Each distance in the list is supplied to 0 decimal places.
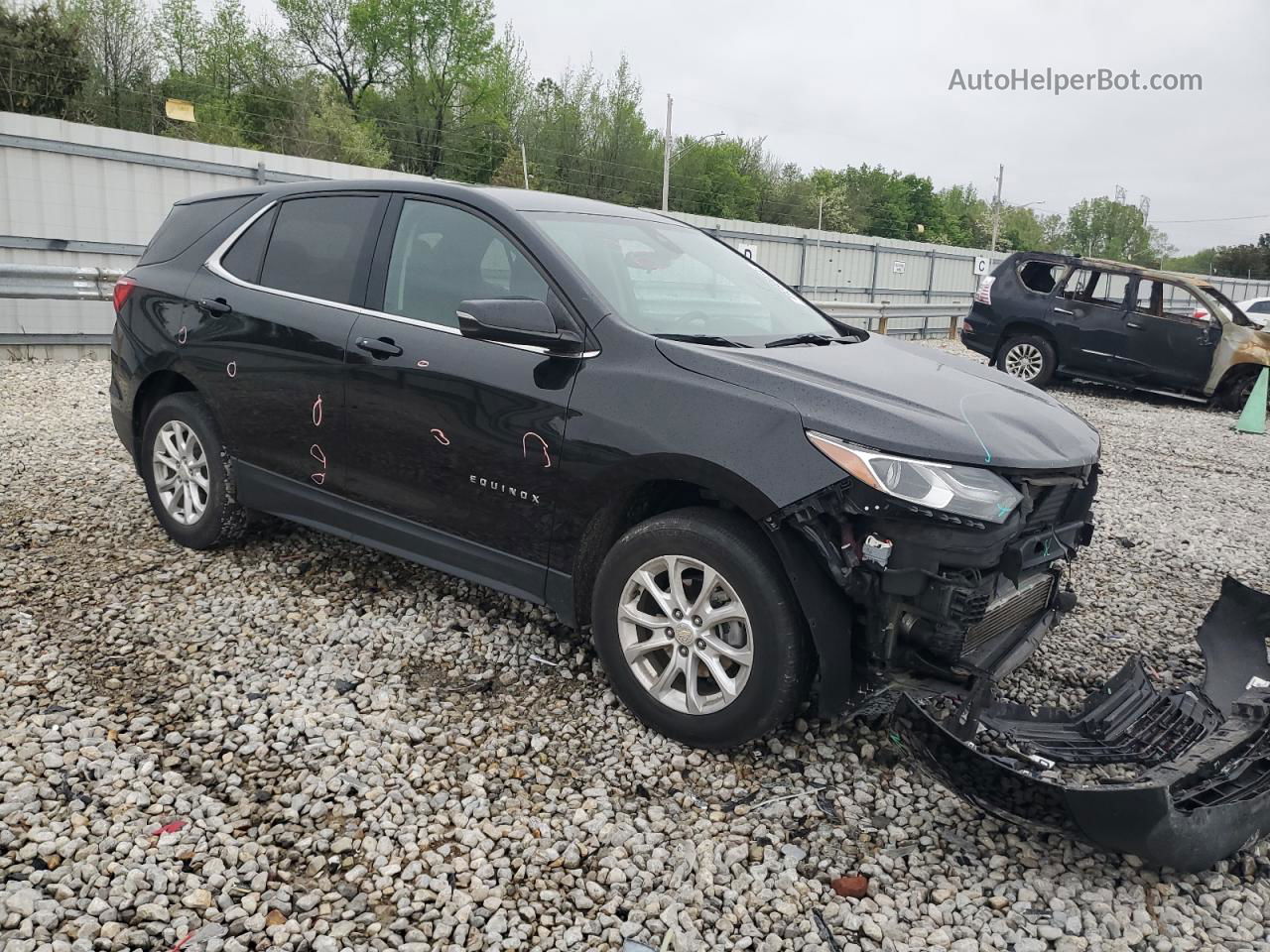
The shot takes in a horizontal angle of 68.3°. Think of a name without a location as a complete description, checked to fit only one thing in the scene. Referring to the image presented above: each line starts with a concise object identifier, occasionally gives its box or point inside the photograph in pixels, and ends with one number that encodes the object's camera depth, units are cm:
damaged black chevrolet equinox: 268
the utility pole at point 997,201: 5281
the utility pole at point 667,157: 3407
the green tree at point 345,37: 4634
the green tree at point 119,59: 3114
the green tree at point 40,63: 2720
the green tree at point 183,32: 3984
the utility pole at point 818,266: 2234
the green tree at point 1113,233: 9444
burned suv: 1138
